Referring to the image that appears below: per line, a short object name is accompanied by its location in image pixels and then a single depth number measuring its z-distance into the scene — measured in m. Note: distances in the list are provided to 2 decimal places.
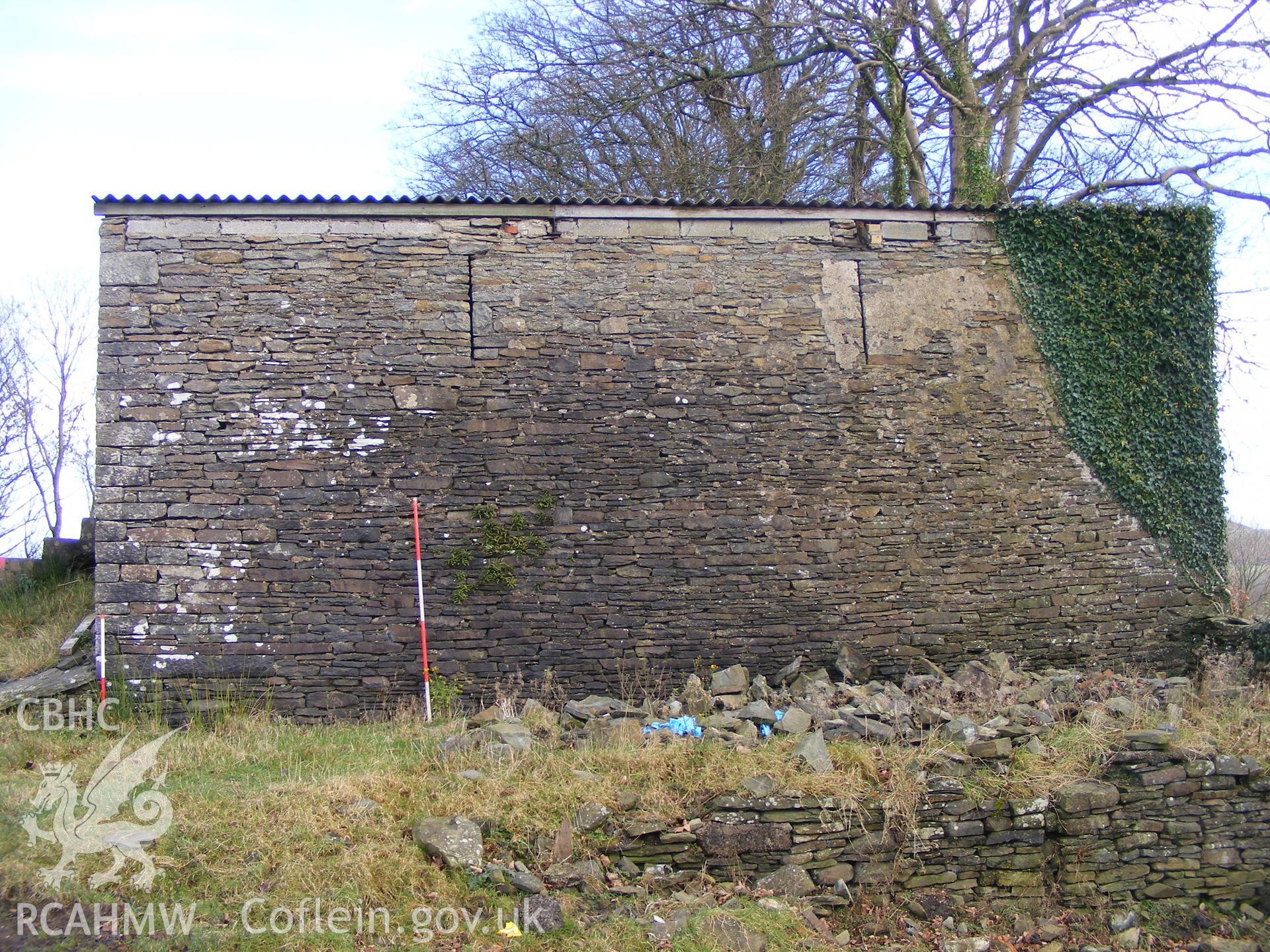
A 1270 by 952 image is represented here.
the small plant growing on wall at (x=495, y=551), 8.13
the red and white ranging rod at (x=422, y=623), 7.81
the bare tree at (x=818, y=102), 13.20
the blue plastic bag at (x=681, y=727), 6.96
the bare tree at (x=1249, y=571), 10.04
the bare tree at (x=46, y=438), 18.27
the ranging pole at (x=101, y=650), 7.59
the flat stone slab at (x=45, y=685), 7.50
